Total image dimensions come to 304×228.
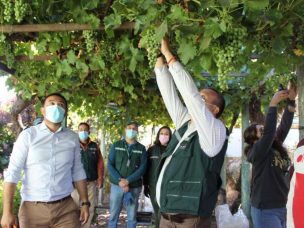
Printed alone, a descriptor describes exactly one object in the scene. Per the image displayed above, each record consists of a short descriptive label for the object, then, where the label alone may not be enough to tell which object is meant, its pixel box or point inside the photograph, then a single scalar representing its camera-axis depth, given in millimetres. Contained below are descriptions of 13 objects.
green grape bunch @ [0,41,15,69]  4395
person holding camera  3850
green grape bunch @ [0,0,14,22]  3633
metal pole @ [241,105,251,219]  8188
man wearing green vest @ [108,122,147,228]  6625
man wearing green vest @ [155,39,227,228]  2717
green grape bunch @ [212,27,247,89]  2709
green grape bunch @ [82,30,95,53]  4105
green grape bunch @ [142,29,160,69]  3145
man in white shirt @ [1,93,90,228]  3627
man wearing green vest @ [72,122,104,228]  7285
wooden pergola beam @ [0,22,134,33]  3822
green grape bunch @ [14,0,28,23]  3529
